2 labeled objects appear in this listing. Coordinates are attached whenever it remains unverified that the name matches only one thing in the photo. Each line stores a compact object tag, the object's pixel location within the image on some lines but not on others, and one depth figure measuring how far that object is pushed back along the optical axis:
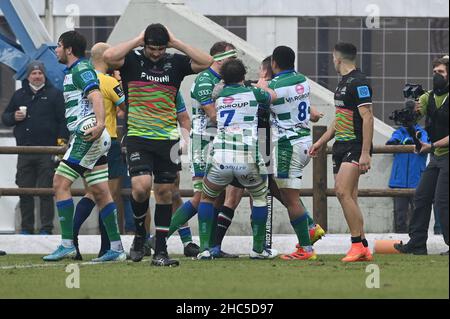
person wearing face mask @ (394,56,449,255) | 13.87
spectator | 18.06
